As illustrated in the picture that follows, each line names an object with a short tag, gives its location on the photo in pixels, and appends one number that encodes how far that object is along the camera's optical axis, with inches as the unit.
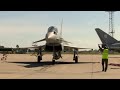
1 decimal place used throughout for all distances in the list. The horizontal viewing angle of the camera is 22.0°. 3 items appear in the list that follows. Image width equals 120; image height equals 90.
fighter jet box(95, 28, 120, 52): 2770.2
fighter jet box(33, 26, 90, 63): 1259.4
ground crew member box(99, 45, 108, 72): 1037.3
